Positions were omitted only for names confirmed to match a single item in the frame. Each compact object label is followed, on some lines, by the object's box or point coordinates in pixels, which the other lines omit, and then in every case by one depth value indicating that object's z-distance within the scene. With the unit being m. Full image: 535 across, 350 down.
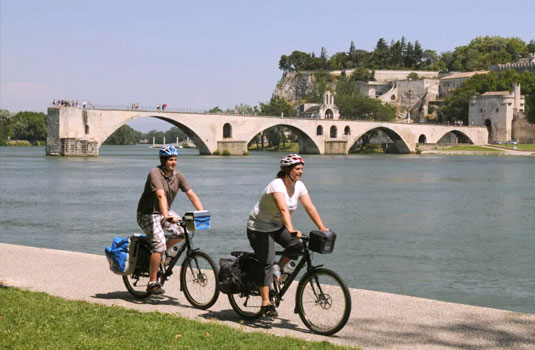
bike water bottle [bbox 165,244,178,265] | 7.47
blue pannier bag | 7.31
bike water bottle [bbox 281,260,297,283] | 6.71
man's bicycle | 7.02
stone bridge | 64.44
